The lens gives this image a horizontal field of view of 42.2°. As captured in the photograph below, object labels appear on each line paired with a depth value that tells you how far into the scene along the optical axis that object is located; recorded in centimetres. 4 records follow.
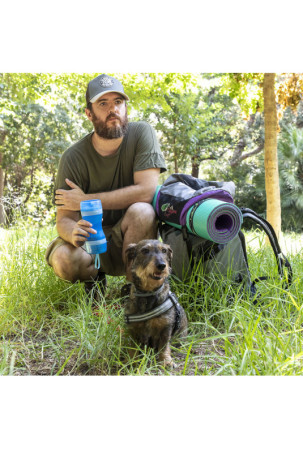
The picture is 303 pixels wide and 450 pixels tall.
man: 280
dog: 208
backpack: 252
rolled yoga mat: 228
